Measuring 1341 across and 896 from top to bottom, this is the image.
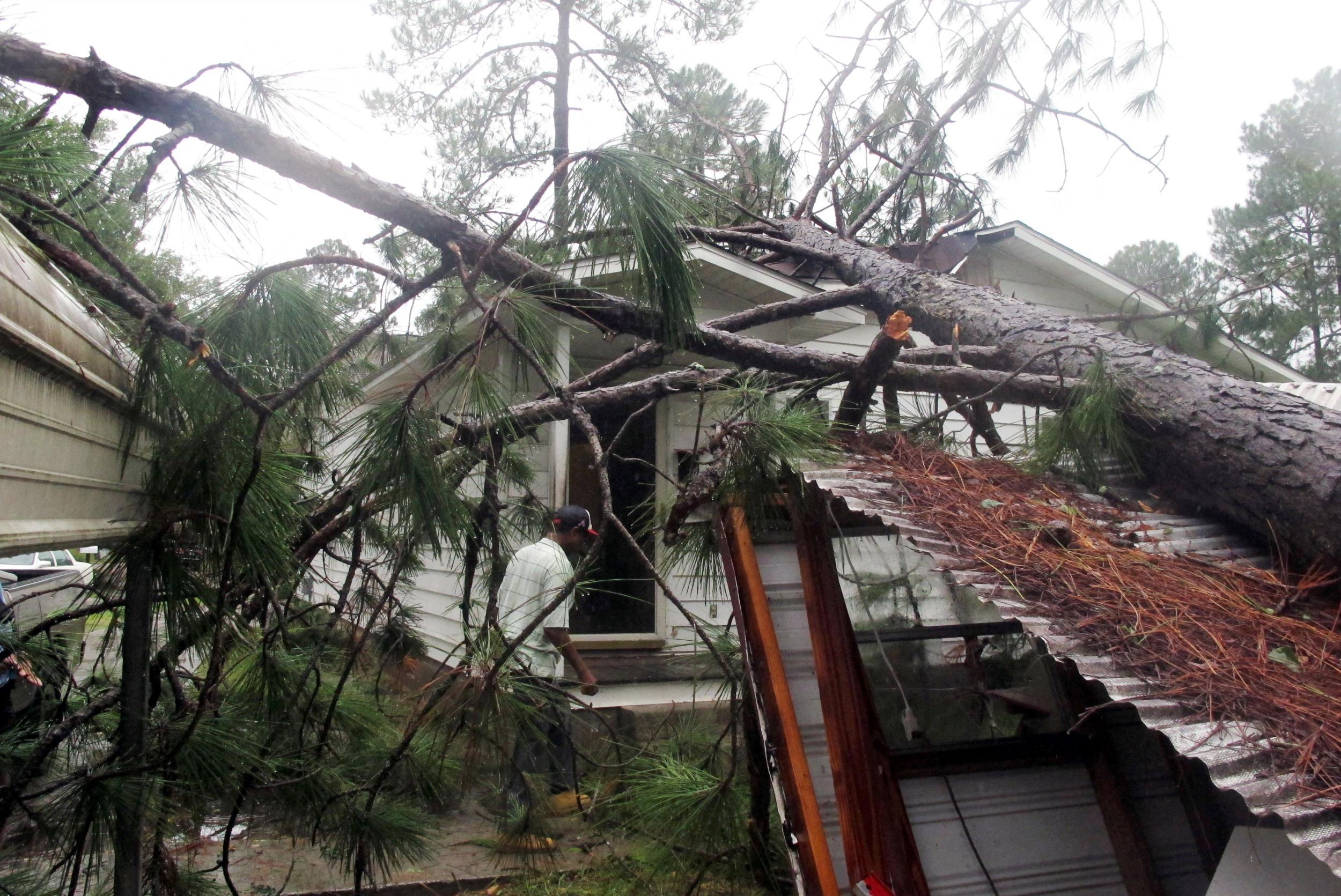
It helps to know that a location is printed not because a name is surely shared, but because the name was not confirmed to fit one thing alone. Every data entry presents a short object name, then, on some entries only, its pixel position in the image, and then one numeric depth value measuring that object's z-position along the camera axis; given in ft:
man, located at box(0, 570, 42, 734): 7.71
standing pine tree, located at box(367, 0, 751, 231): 22.38
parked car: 25.67
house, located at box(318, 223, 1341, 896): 8.48
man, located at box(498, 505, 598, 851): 10.96
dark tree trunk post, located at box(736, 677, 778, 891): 10.08
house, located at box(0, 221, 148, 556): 4.96
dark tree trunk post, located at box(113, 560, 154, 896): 6.72
